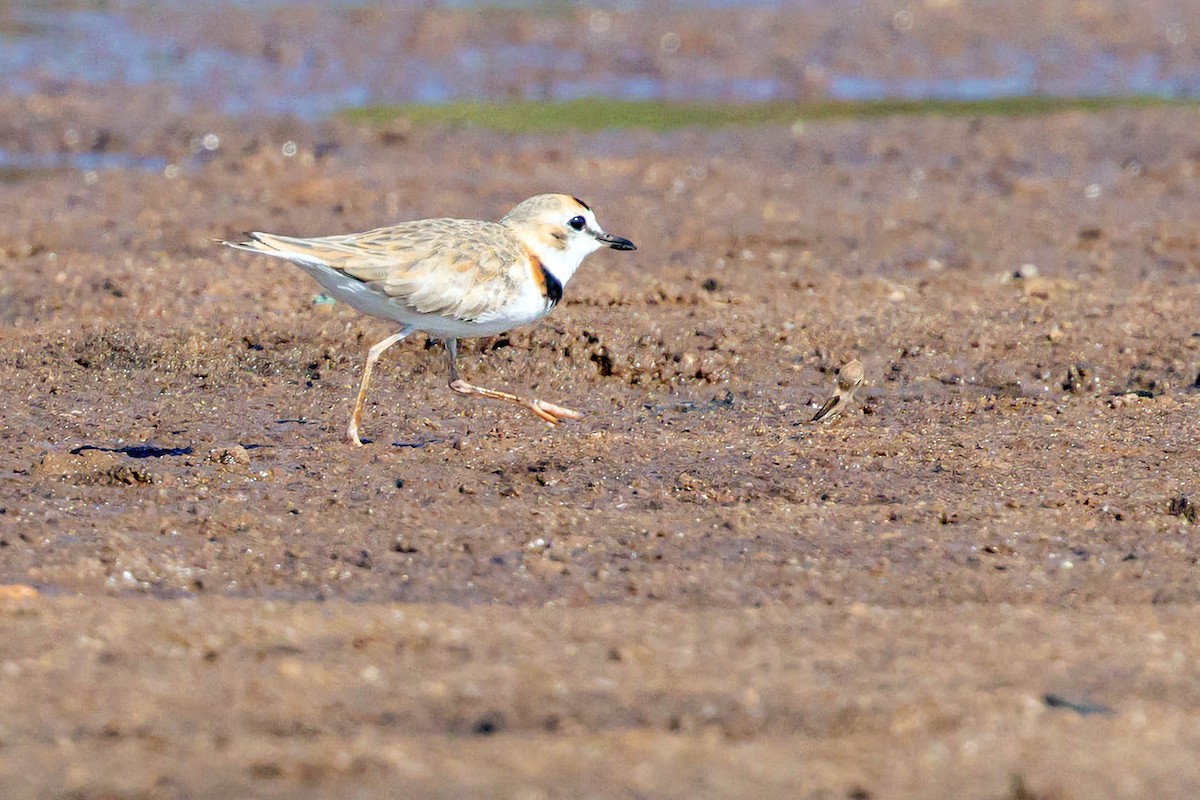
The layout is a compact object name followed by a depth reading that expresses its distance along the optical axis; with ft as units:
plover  42.86
